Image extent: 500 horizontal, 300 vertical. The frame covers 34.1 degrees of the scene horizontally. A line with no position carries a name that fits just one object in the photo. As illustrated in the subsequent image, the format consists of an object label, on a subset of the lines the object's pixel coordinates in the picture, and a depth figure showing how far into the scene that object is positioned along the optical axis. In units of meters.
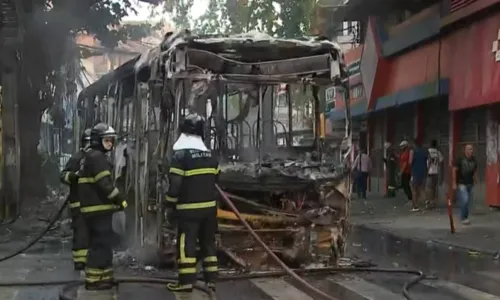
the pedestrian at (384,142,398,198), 24.98
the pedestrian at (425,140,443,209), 19.22
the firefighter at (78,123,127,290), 8.15
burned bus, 9.40
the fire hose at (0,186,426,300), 8.01
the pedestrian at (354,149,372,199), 24.77
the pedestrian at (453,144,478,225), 15.22
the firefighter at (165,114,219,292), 7.90
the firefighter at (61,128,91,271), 8.88
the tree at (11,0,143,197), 21.83
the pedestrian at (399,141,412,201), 21.11
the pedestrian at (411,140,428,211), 19.30
